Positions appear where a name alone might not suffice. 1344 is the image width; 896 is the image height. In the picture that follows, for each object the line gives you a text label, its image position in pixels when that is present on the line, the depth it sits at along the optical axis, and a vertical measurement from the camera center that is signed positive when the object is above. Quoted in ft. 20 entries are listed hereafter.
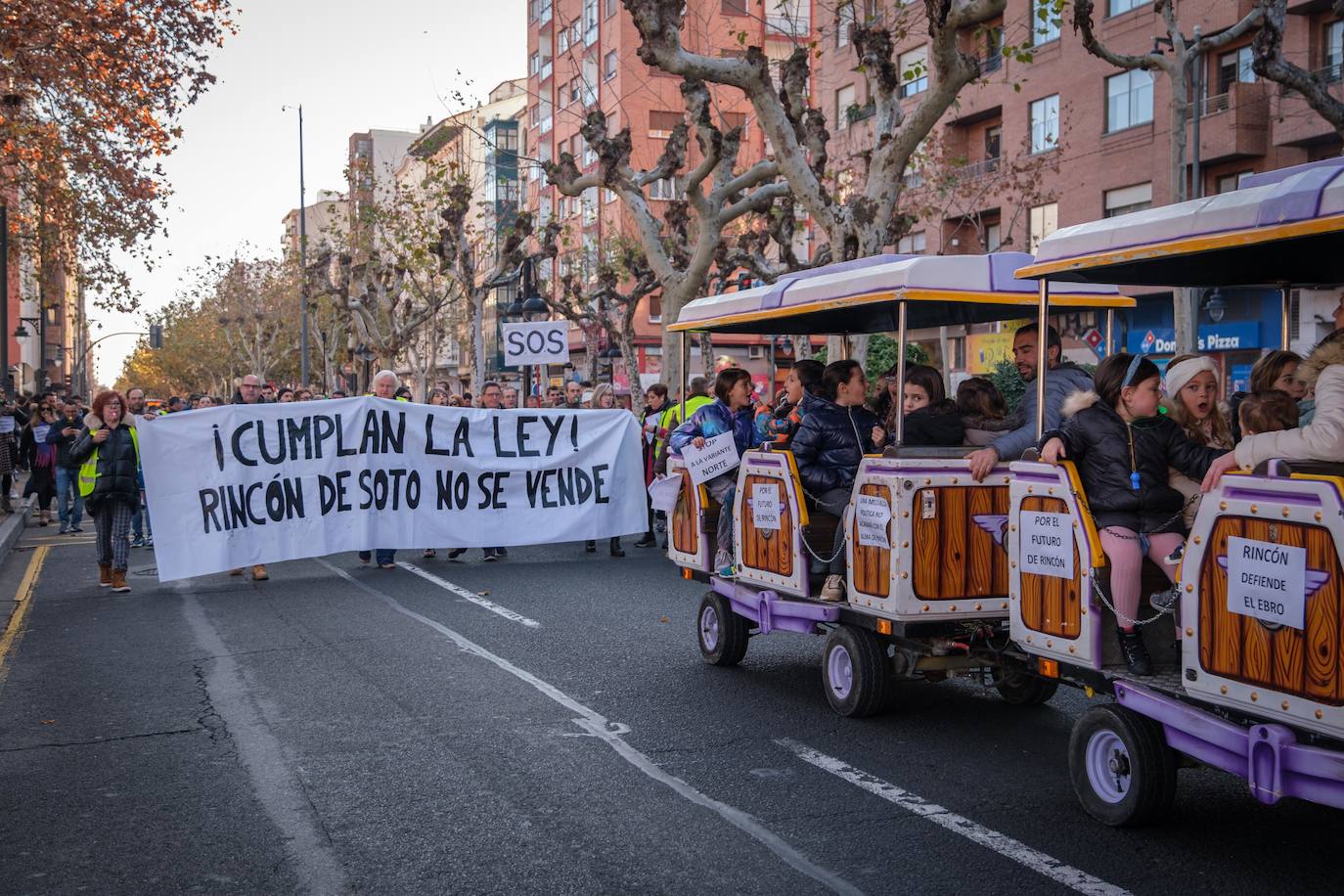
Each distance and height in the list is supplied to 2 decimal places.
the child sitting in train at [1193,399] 20.04 -0.09
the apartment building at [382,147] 375.86 +70.55
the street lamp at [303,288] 194.29 +15.75
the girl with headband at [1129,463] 18.69 -0.97
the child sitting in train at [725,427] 30.32 -0.71
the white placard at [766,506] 27.66 -2.22
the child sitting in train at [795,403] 28.45 -0.16
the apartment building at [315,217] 433.19 +58.36
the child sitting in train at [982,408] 26.12 -0.26
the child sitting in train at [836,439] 27.04 -0.85
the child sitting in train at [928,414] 25.44 -0.35
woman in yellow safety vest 43.55 -2.45
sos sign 77.10 +3.03
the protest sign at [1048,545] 19.65 -2.17
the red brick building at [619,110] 185.37 +42.11
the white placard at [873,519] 23.47 -2.13
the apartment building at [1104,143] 100.63 +20.46
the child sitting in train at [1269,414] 18.03 -0.28
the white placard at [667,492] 32.37 -2.23
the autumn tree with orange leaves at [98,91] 63.87 +15.29
